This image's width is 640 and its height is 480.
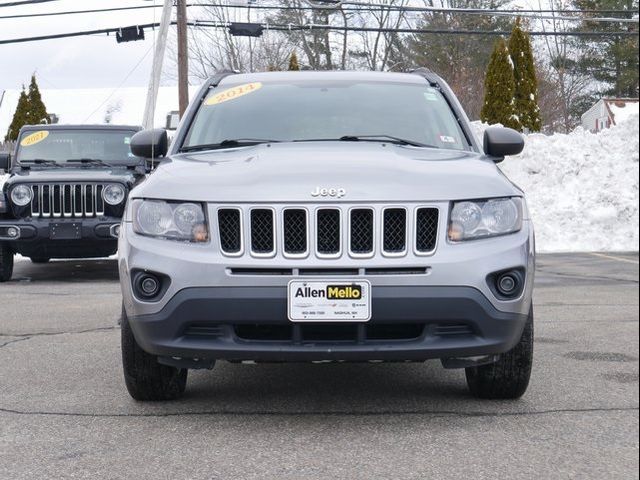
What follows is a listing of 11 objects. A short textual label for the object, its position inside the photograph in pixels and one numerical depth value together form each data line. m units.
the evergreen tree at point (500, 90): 24.36
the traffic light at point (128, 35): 29.77
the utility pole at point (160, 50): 17.28
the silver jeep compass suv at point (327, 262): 3.59
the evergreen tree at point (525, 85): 24.21
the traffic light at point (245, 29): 29.98
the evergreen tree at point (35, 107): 43.28
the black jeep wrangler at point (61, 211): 10.34
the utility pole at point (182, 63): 23.86
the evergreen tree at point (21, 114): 43.56
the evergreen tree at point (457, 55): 33.81
